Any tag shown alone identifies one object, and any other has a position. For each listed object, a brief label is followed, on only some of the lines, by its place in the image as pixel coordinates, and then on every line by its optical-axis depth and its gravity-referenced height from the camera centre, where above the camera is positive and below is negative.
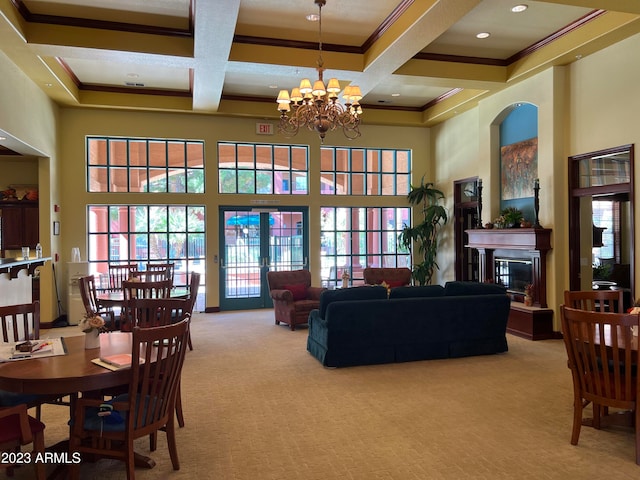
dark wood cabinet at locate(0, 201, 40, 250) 7.89 +0.34
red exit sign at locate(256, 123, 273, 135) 9.38 +2.31
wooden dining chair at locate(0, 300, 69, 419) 3.06 -0.76
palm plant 9.77 +0.18
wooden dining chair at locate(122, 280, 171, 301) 5.50 -0.55
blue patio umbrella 9.47 +0.43
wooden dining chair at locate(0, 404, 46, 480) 2.45 -1.05
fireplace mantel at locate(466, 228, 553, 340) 6.77 -0.50
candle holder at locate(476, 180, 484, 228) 8.16 +0.65
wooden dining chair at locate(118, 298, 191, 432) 4.00 -0.58
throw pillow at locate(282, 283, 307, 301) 7.92 -0.88
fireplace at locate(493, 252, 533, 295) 7.39 -0.60
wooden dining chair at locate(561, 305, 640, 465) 3.14 -0.88
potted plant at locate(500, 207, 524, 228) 7.33 +0.31
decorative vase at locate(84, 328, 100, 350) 3.28 -0.69
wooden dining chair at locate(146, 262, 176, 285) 7.40 -0.45
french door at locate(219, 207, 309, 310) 9.41 -0.17
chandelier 5.30 +1.64
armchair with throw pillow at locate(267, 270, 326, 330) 7.51 -0.94
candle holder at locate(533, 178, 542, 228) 6.87 +0.56
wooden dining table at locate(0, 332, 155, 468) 2.59 -0.76
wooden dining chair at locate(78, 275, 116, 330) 5.52 -0.74
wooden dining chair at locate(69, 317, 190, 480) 2.64 -1.02
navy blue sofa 5.34 -1.05
